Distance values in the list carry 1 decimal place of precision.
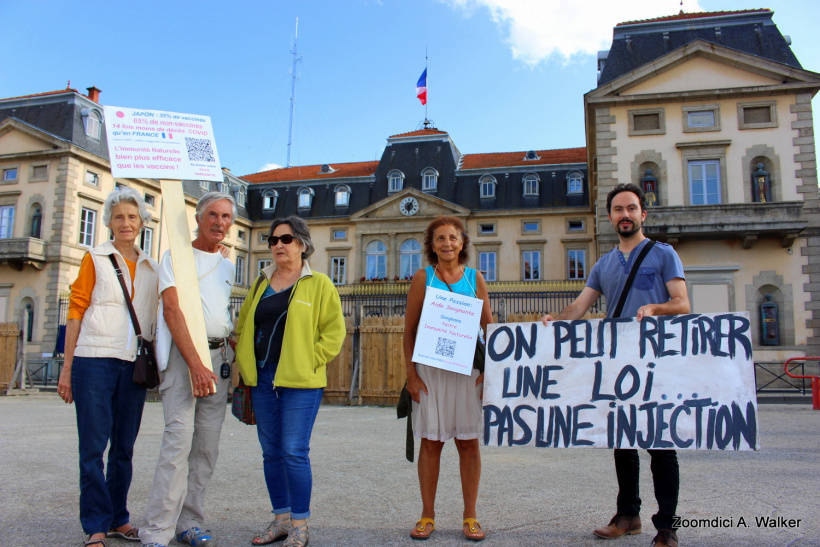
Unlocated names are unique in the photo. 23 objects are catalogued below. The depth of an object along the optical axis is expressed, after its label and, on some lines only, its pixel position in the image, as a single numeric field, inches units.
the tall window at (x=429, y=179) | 1439.5
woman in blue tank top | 147.1
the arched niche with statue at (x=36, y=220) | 1111.6
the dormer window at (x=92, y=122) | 1162.6
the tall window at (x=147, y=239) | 1206.0
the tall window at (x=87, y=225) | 1141.7
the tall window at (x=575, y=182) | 1360.7
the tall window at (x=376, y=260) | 1411.2
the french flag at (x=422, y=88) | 1589.3
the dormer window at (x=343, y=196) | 1494.8
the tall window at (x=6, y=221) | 1139.3
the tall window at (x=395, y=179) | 1461.6
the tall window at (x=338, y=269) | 1443.2
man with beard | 133.7
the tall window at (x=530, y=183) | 1384.1
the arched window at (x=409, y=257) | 1378.0
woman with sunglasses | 140.6
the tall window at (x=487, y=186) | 1402.6
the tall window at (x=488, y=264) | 1370.6
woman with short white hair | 135.3
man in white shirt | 134.3
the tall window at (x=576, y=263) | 1321.4
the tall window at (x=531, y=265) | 1343.5
